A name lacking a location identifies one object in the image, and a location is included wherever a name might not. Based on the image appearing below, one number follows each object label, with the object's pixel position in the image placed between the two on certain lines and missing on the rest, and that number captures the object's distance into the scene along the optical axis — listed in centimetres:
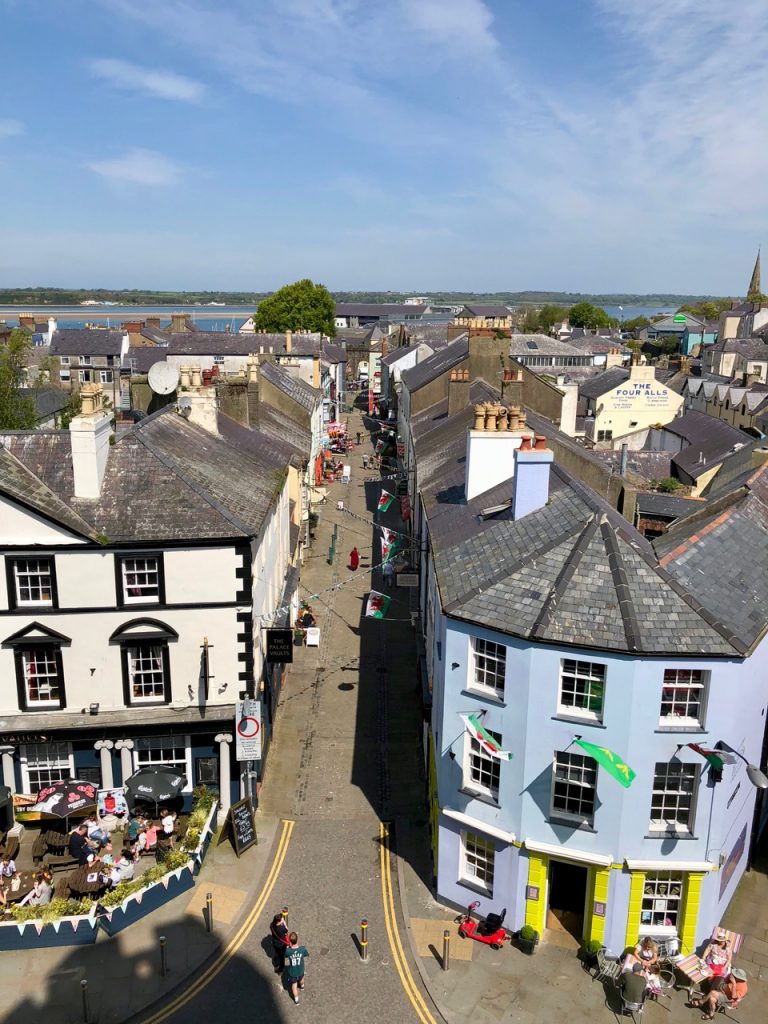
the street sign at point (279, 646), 2360
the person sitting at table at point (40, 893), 1875
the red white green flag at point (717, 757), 1580
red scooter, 1775
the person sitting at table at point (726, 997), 1609
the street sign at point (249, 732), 2116
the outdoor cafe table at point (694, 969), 1680
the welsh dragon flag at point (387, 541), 3256
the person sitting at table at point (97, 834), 2089
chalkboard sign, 2094
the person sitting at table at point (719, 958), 1652
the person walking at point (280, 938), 1712
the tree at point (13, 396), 4166
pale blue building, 1605
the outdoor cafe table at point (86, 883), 1900
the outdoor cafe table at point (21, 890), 1892
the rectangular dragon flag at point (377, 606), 2914
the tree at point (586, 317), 17912
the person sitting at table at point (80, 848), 2041
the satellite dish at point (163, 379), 3152
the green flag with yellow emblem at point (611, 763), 1552
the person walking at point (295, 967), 1634
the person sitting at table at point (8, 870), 1964
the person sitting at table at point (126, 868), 1984
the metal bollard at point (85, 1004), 1570
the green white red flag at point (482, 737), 1698
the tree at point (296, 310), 11131
